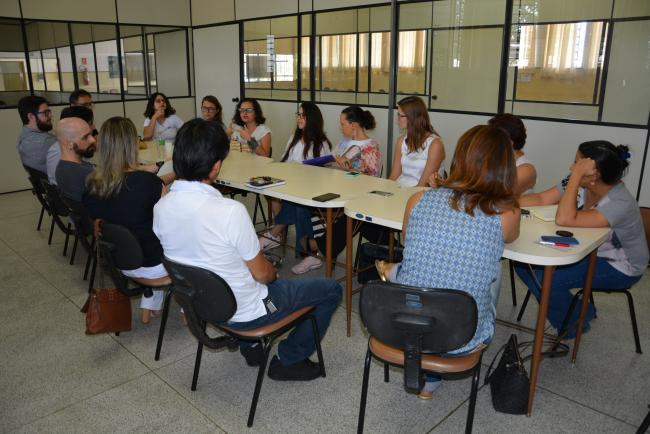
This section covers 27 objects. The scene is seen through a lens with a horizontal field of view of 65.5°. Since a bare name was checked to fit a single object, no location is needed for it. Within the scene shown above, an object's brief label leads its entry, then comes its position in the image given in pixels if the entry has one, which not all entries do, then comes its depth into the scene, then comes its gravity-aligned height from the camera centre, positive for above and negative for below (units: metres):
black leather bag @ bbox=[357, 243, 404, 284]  3.45 -1.13
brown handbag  2.61 -1.13
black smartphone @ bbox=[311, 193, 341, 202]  2.88 -0.60
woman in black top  2.60 -0.54
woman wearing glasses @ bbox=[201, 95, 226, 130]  5.22 -0.20
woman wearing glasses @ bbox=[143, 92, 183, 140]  5.38 -0.34
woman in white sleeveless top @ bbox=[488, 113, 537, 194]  2.95 -0.30
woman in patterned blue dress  1.74 -0.44
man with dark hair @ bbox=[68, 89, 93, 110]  5.13 -0.11
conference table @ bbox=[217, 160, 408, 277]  2.92 -0.60
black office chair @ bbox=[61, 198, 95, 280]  2.82 -0.74
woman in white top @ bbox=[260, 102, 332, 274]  3.87 -0.54
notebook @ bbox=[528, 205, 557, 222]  2.47 -0.60
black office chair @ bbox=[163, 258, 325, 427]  1.87 -0.85
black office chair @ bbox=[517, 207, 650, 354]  2.56 -1.07
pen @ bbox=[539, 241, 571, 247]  2.08 -0.61
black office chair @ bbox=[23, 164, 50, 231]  4.07 -0.75
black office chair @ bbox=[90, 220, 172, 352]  2.46 -0.82
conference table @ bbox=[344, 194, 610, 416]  2.00 -0.62
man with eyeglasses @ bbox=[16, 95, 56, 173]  4.26 -0.38
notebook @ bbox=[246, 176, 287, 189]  3.27 -0.60
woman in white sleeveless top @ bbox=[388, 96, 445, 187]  3.58 -0.39
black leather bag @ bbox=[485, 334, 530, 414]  2.19 -1.24
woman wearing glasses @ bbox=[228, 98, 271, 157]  4.76 -0.39
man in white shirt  1.88 -0.52
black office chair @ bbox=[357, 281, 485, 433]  1.66 -0.78
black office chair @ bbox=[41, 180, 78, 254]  3.46 -0.81
